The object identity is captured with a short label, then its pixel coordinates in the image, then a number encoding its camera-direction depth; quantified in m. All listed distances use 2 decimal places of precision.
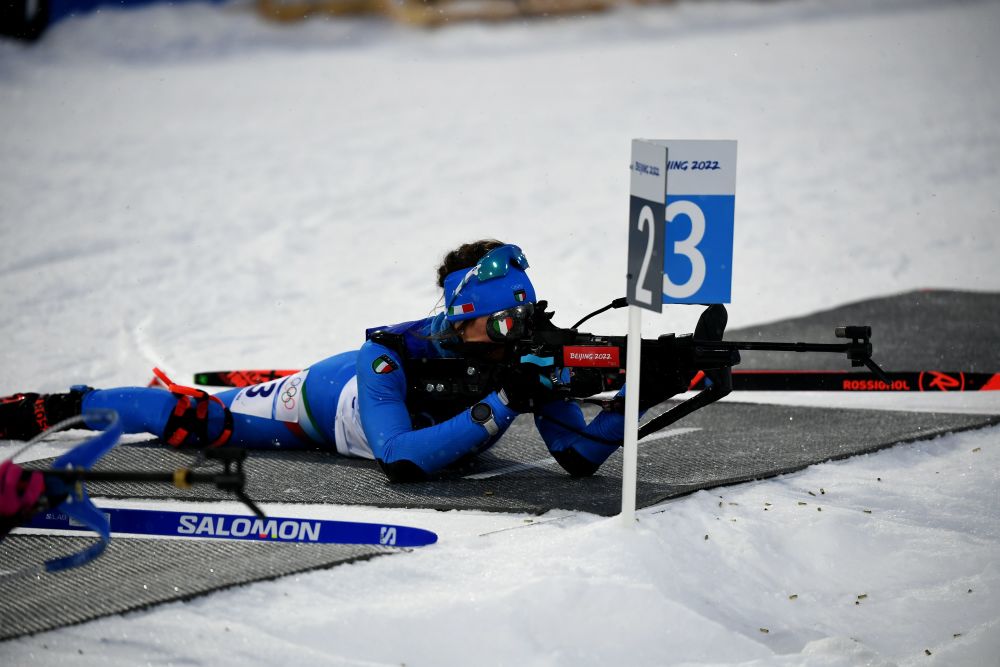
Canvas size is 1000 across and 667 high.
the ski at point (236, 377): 12.41
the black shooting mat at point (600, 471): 8.69
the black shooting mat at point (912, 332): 13.70
